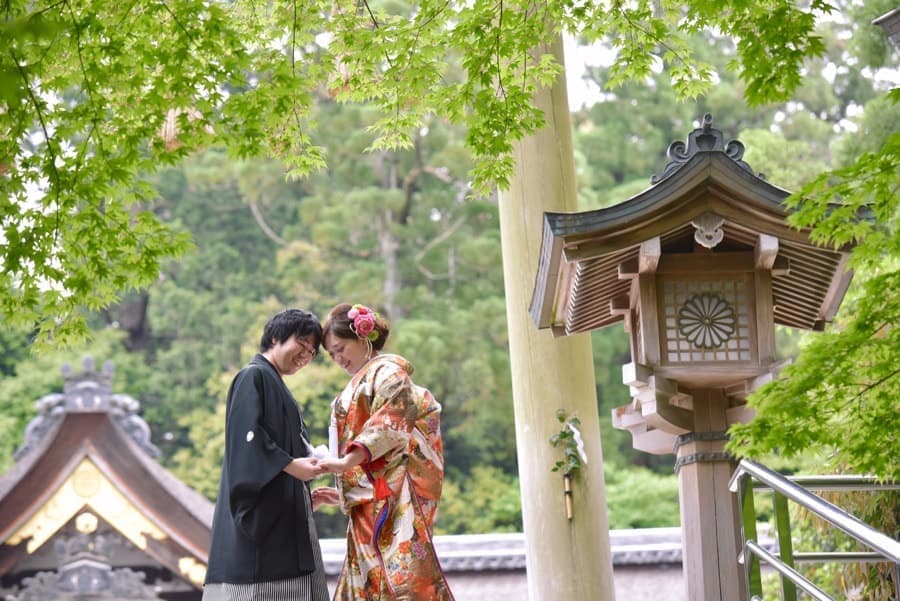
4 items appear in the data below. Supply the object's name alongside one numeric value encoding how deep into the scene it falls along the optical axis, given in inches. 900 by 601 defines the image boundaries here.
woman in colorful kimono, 276.0
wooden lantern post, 288.6
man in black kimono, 265.3
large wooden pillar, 385.9
